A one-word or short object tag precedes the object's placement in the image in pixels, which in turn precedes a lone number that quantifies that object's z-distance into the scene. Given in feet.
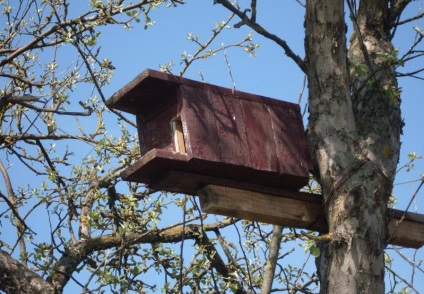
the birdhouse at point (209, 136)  23.40
